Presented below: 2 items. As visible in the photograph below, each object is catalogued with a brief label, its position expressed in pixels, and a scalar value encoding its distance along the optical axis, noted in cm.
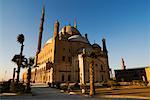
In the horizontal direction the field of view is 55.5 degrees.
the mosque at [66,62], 4797
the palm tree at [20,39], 3167
